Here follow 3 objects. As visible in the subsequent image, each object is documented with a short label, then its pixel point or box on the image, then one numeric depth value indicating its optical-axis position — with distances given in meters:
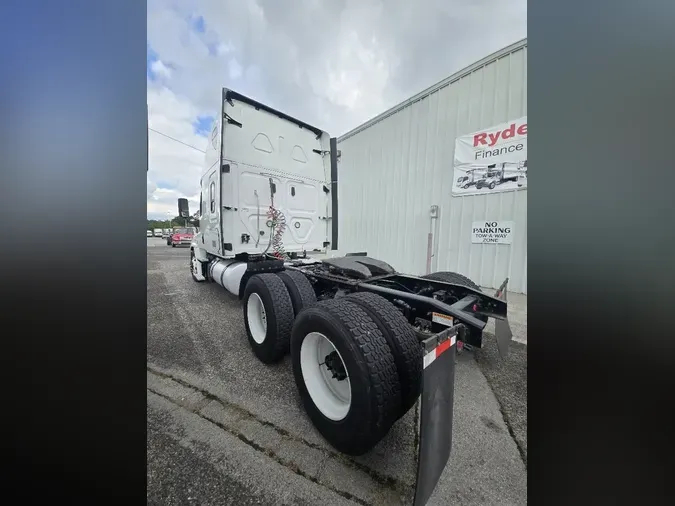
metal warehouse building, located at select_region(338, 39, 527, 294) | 6.31
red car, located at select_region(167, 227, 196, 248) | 25.31
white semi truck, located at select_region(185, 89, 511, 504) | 1.62
